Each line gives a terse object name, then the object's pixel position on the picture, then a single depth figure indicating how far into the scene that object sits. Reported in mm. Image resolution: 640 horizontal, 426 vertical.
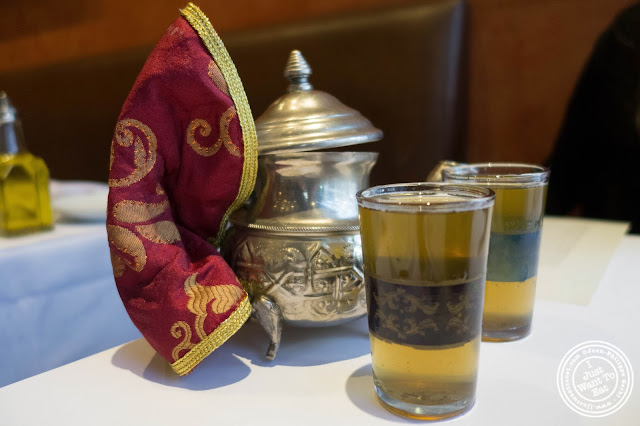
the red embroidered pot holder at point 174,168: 377
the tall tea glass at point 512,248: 389
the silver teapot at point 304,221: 393
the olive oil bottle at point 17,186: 772
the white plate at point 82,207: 836
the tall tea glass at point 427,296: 294
